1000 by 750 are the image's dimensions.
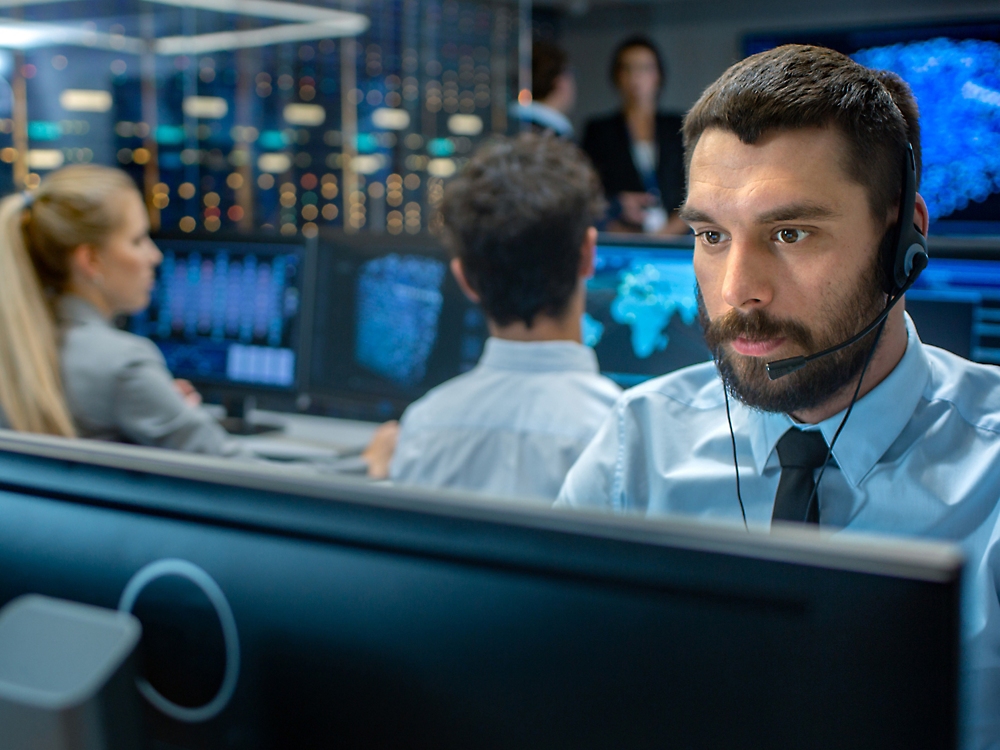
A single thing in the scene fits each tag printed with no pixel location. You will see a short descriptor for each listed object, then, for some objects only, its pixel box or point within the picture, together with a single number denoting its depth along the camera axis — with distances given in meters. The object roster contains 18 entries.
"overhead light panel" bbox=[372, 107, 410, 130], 5.13
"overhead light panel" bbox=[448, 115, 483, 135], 5.12
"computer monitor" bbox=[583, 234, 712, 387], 1.75
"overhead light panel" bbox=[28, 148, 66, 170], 4.35
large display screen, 4.31
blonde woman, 1.85
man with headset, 0.85
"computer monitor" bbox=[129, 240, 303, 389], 2.40
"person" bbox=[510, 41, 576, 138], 4.15
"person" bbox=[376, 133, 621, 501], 1.52
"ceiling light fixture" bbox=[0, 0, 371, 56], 4.51
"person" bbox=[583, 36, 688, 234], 4.44
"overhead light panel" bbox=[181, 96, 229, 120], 4.81
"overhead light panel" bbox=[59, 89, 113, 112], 4.48
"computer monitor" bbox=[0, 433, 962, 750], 0.39
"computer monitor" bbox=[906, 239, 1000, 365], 1.47
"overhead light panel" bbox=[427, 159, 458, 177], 5.22
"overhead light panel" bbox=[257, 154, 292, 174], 5.03
